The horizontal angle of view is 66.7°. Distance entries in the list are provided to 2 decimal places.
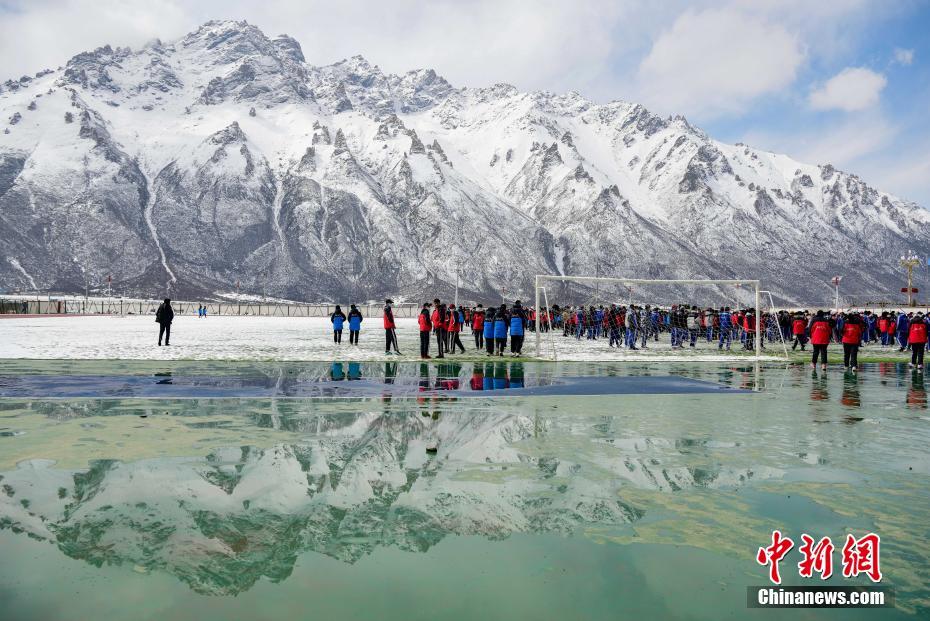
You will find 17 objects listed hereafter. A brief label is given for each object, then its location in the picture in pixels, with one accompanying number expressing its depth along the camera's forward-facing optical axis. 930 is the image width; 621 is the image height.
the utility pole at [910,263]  92.50
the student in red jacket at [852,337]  20.94
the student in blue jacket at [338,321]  30.06
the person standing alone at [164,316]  27.28
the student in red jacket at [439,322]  24.34
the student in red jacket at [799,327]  28.47
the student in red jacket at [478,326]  28.23
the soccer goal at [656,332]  29.92
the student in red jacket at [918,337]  21.65
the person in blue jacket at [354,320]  28.52
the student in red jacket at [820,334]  21.39
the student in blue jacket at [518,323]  25.33
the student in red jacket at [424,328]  23.44
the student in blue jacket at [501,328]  25.61
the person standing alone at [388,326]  24.41
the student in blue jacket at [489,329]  26.04
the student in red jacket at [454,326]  25.58
